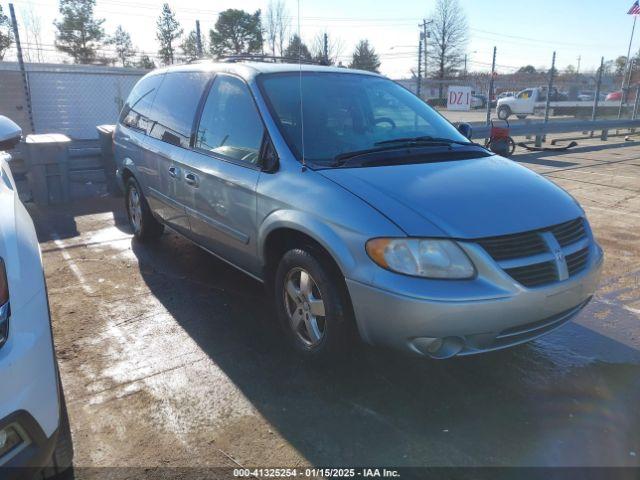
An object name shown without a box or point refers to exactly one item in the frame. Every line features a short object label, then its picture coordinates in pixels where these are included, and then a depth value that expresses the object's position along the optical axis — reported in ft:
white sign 60.44
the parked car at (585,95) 131.44
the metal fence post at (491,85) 51.47
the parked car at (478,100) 127.11
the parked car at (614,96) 124.73
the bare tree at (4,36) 114.21
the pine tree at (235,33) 145.69
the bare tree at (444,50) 189.26
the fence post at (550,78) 54.92
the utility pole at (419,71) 42.75
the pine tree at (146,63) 81.19
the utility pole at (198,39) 34.24
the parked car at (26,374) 5.64
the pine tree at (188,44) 128.36
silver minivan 8.50
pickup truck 99.35
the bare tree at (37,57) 74.08
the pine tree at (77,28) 144.87
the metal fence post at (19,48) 28.91
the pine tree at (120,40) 161.89
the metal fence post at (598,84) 60.18
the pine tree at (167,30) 158.10
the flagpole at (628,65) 71.31
